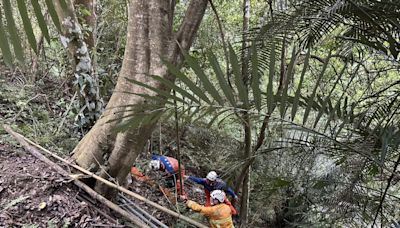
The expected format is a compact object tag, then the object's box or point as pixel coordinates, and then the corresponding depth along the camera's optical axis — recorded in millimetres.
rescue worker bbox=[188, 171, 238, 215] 3857
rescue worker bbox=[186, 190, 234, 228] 3518
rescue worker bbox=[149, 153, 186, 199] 3924
